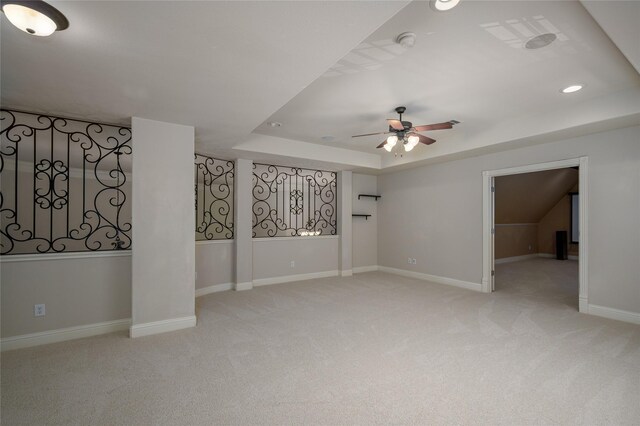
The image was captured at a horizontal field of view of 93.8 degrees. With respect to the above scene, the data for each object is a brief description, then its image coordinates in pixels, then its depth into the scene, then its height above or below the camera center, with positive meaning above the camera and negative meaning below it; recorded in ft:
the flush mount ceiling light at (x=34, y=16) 5.13 +3.55
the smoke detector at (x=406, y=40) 7.28 +4.36
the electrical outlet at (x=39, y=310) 10.27 -3.31
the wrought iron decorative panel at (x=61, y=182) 14.26 +2.39
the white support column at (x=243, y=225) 17.61 -0.60
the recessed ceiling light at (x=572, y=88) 10.33 +4.47
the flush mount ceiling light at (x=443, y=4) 5.97 +4.26
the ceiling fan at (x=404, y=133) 11.25 +3.26
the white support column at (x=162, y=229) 10.95 -0.53
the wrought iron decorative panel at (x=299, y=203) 22.53 +1.30
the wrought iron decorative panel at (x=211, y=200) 30.04 +1.39
